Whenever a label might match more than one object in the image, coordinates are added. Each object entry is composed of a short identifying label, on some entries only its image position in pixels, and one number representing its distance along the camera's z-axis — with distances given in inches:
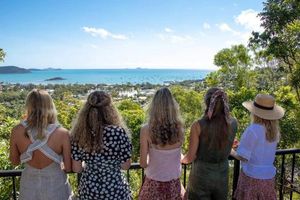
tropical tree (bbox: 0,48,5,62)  371.4
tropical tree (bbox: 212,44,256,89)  1046.4
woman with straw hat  127.3
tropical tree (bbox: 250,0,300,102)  518.5
